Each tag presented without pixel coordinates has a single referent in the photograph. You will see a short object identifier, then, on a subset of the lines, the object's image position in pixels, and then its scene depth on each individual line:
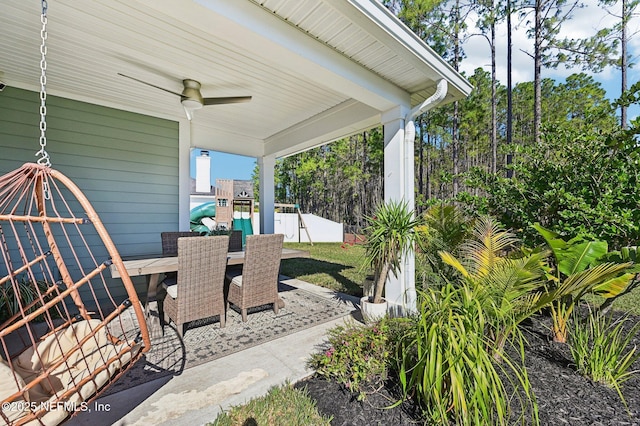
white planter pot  3.39
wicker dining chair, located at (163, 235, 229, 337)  2.91
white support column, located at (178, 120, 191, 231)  5.06
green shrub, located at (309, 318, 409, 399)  2.25
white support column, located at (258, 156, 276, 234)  6.74
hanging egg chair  1.38
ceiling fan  3.55
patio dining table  3.02
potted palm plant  3.38
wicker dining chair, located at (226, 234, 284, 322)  3.34
